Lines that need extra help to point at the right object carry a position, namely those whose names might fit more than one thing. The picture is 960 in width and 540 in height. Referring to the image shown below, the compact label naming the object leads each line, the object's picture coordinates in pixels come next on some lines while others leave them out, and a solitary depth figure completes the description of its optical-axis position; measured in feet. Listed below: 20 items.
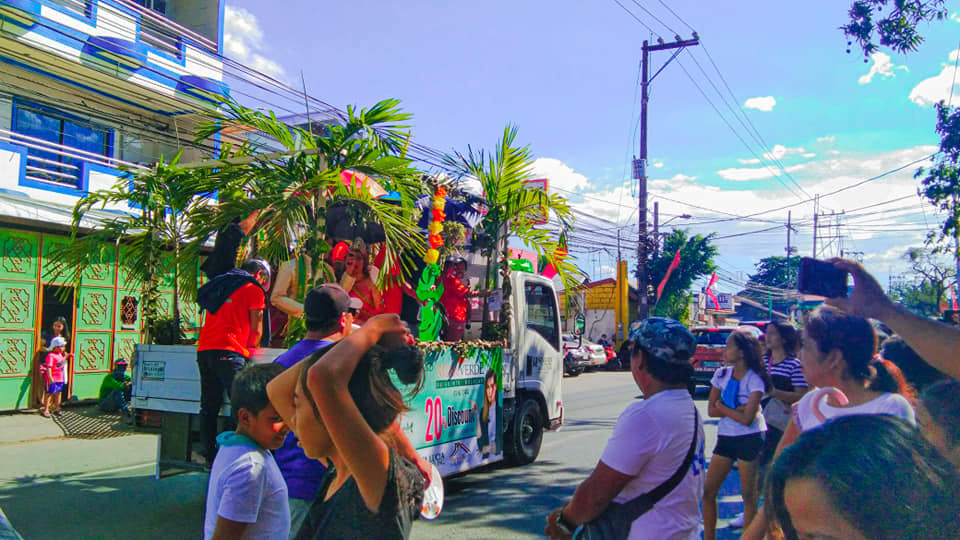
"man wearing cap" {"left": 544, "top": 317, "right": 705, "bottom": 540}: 8.17
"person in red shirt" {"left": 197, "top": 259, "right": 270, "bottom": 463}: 16.34
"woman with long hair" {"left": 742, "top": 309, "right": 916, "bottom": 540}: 9.65
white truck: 18.38
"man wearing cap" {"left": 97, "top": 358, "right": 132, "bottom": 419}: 37.58
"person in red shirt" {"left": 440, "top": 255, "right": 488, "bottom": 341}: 23.72
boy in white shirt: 7.57
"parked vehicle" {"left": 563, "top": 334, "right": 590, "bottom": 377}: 77.56
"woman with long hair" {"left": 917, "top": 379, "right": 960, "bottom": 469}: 6.45
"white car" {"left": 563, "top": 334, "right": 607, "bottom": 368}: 79.03
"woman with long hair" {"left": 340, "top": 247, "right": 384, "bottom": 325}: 21.24
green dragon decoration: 21.68
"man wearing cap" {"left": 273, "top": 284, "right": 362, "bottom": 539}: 10.14
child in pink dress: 37.60
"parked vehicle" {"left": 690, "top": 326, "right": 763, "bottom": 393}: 50.78
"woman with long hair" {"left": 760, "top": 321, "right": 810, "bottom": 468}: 17.13
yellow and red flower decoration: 22.43
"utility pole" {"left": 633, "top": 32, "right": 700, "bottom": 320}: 78.38
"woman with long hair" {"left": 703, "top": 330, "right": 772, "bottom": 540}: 15.69
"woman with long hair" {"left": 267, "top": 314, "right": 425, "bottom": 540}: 6.89
